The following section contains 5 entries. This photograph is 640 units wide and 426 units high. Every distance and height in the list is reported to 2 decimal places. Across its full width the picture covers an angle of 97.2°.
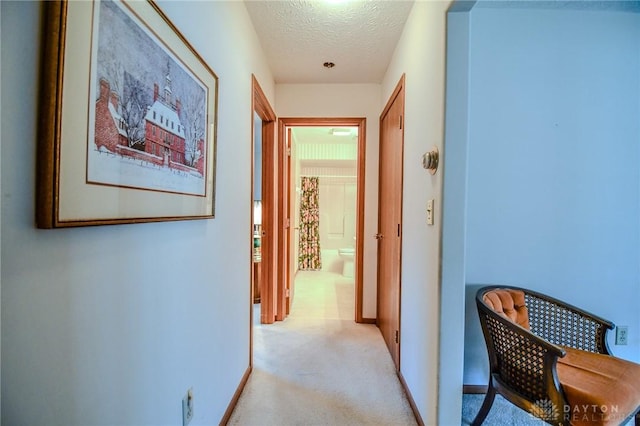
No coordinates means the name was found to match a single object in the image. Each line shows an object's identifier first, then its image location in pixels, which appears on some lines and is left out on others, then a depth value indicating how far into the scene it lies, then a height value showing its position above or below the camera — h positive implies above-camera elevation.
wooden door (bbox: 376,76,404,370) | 2.05 -0.03
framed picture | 0.55 +0.24
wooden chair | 1.19 -0.71
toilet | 4.86 -0.81
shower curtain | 5.35 -0.25
